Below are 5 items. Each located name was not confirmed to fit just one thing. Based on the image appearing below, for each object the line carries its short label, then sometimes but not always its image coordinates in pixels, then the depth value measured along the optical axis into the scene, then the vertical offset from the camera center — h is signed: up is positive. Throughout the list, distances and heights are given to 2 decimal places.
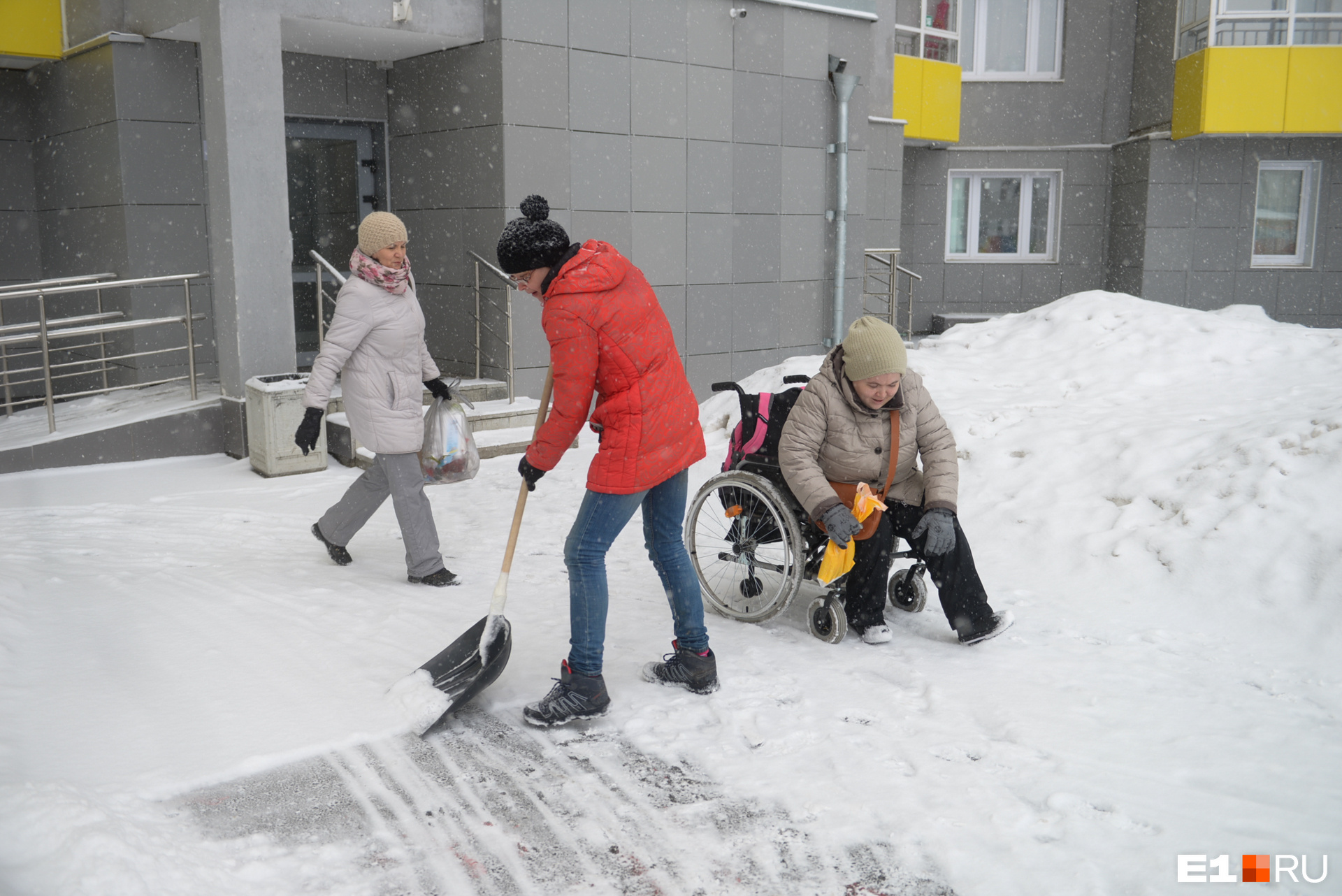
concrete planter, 7.26 -1.09
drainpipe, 10.76 +1.23
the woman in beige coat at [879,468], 4.13 -0.80
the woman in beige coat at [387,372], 4.78 -0.47
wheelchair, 4.34 -1.20
